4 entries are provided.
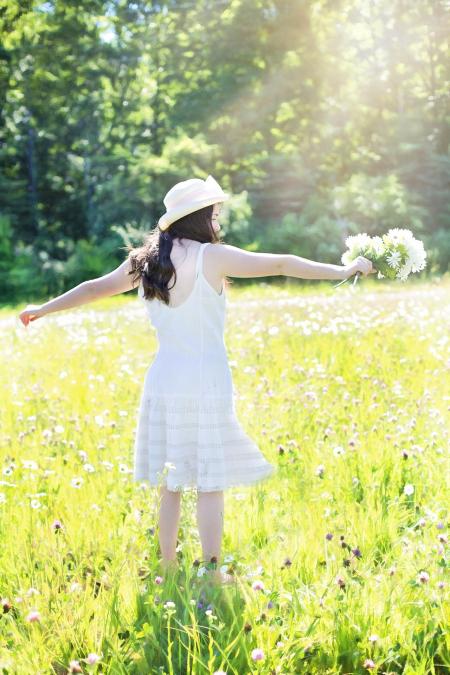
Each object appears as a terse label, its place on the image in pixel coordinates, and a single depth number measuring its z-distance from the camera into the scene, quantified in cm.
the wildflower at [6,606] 293
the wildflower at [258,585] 295
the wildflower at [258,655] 253
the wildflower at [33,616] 274
